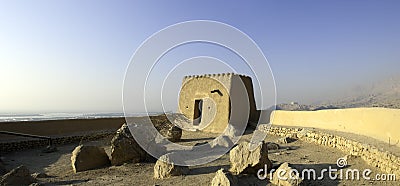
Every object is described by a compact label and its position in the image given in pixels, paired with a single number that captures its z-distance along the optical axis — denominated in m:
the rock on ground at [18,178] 5.98
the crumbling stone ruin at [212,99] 15.18
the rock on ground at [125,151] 8.16
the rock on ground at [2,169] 7.99
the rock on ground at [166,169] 6.57
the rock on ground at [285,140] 11.78
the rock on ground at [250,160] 6.40
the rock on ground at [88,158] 7.71
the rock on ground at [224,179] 5.32
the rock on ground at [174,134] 11.90
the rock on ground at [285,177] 5.53
